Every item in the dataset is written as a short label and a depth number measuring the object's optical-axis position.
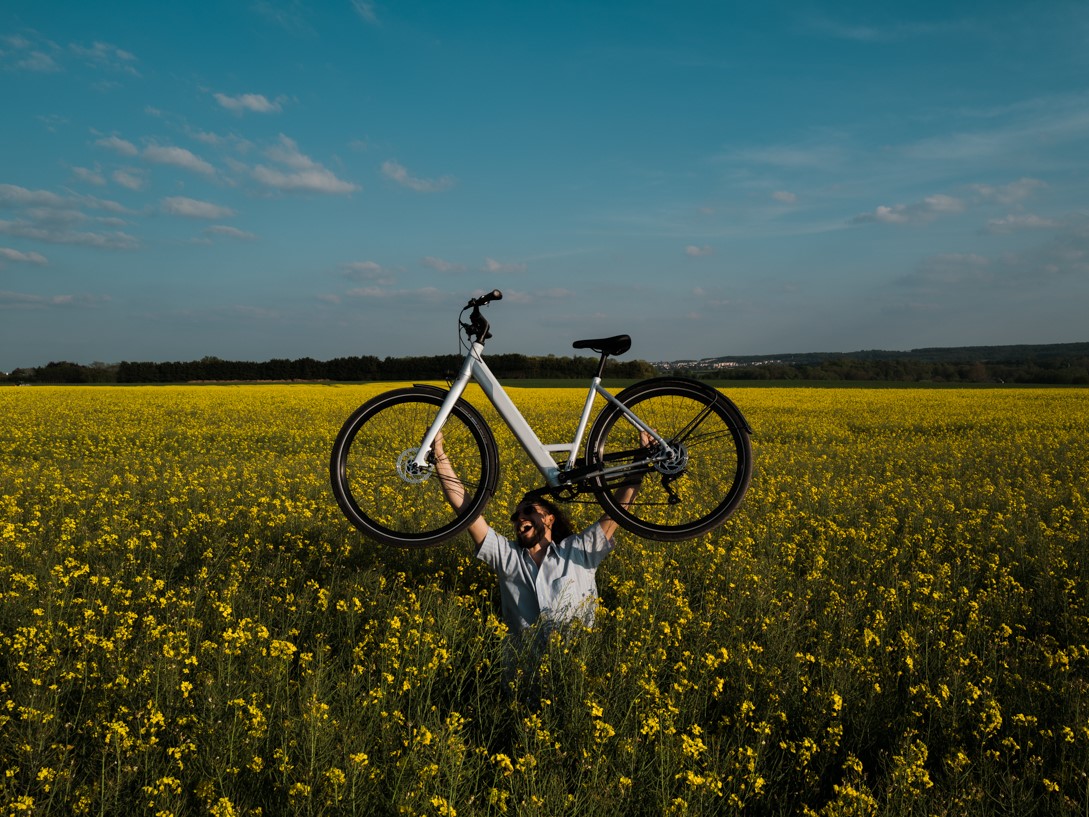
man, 4.65
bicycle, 4.06
